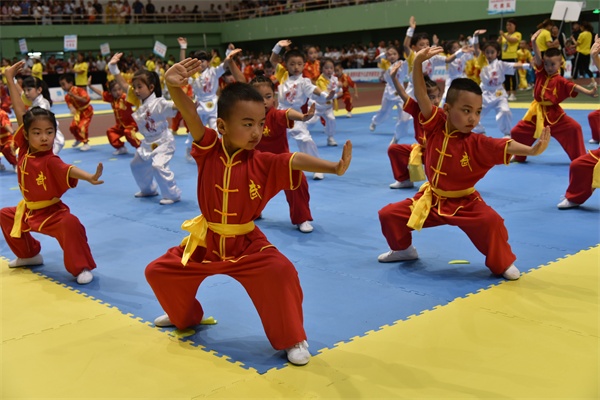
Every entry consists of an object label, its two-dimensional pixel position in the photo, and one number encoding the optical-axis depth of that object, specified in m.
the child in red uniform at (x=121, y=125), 11.86
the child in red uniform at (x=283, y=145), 6.36
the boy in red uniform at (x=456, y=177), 4.87
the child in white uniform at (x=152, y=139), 8.12
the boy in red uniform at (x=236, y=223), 3.72
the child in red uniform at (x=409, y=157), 7.54
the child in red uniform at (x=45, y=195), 5.30
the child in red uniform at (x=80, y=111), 12.88
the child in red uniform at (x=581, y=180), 6.70
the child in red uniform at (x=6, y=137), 10.52
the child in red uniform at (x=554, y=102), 8.27
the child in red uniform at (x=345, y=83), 16.23
